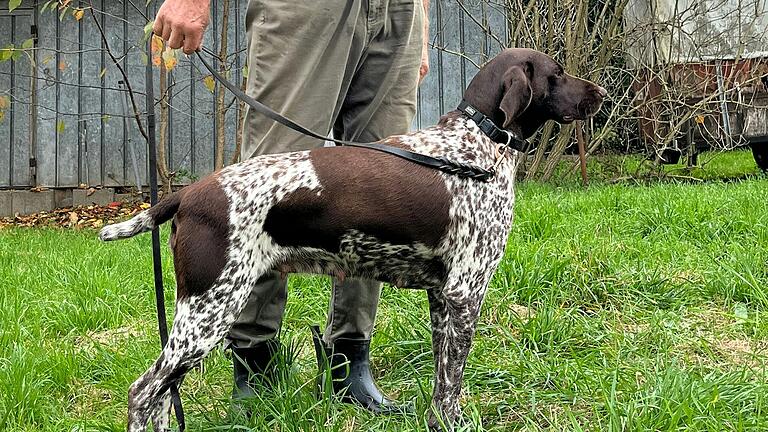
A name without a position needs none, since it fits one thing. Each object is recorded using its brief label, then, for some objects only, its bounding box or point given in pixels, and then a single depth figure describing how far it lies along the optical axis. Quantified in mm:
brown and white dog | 2477
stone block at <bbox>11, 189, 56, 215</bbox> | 10016
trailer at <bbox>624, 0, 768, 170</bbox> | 8930
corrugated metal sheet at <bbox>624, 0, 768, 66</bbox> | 8898
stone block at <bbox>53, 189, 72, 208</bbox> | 10062
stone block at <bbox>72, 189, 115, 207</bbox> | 9922
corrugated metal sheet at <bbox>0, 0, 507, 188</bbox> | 9680
